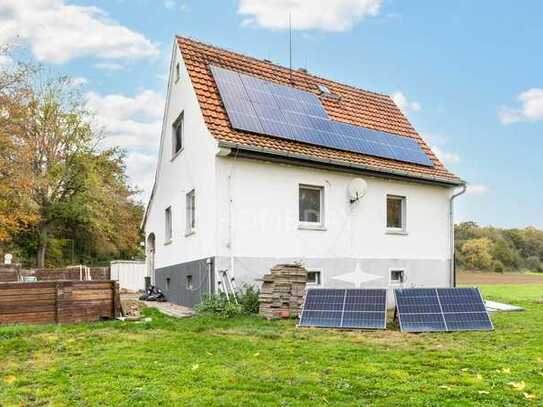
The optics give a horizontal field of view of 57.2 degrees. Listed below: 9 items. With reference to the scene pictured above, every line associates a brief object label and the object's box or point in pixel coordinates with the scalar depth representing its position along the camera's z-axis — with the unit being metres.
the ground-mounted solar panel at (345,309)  9.15
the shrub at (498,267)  46.28
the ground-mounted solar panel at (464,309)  8.87
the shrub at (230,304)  10.52
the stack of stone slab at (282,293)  10.30
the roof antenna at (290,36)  16.01
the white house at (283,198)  11.81
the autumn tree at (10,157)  22.72
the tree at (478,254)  46.19
